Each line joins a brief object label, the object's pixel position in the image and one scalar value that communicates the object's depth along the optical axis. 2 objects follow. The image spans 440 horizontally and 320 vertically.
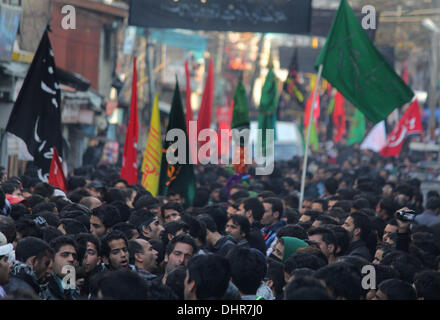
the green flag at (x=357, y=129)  27.47
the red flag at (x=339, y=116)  28.52
